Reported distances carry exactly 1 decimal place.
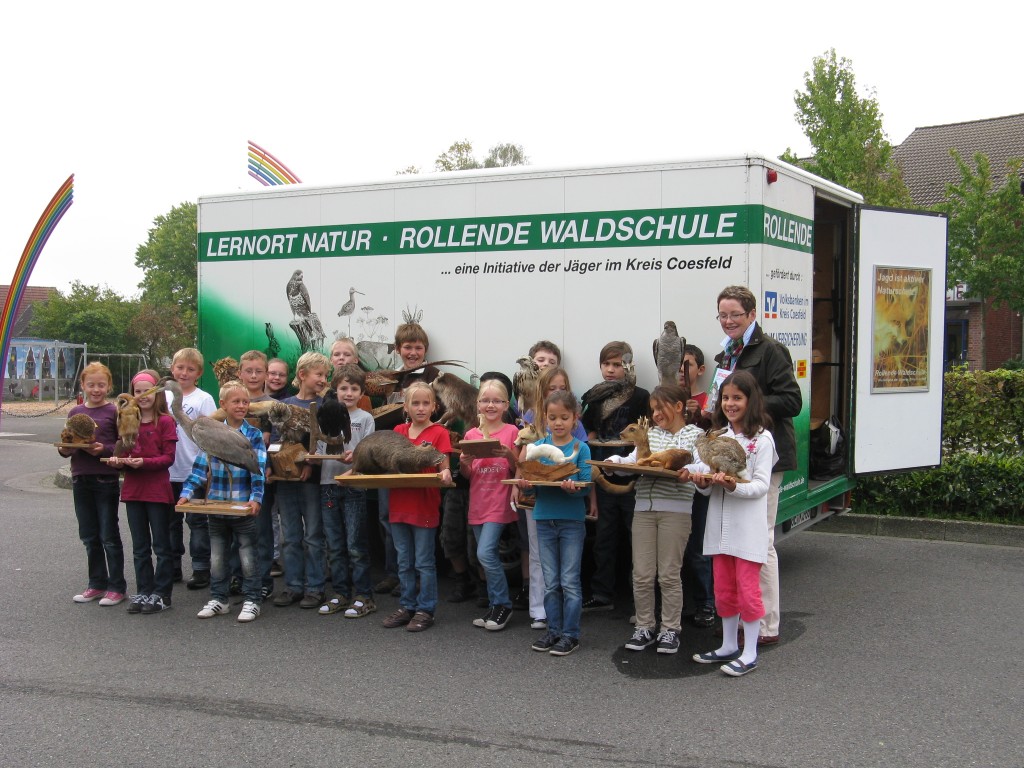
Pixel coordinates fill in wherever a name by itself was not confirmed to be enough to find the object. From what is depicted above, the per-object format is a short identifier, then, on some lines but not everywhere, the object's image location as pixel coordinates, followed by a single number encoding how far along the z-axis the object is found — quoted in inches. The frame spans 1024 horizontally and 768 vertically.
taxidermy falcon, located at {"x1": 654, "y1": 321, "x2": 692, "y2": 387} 236.7
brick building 1123.9
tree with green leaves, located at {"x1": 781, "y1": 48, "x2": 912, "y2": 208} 697.0
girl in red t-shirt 233.6
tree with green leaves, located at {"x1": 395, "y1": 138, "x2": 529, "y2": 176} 1174.1
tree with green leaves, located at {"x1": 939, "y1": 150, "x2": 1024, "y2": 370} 864.9
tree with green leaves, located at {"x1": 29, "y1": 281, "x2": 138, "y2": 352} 1542.8
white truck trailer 238.8
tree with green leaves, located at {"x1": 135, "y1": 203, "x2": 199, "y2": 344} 2453.2
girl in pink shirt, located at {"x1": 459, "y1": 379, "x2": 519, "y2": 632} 229.5
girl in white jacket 197.9
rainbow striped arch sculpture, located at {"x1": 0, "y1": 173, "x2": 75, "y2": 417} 652.1
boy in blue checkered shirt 238.5
